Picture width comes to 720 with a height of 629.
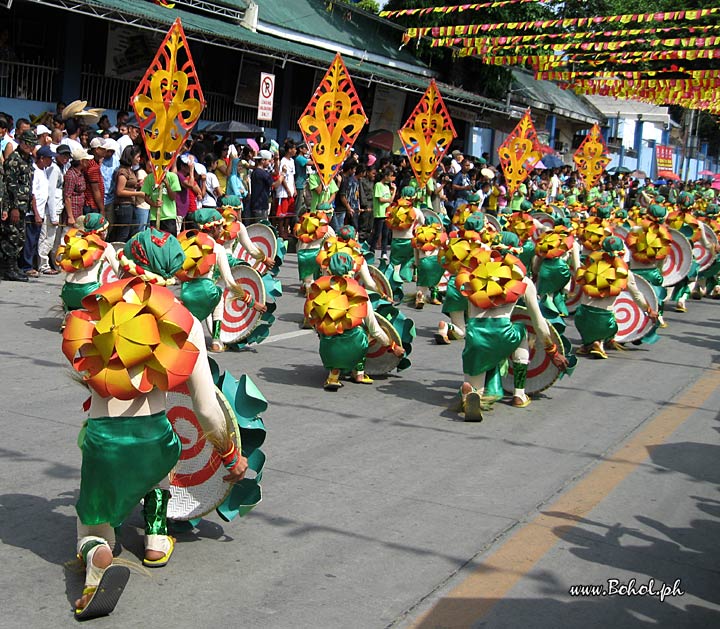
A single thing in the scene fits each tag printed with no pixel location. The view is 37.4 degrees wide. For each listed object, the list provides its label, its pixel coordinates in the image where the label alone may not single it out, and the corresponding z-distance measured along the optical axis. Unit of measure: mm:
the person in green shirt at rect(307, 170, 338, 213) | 16297
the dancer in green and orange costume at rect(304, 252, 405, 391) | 9461
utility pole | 49500
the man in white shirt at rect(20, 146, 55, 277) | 14211
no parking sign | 19031
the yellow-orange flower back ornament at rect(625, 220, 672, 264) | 14117
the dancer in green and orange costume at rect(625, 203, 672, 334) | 14125
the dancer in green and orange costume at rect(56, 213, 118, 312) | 10688
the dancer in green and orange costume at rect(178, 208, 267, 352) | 10281
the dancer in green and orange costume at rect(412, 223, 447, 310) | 14891
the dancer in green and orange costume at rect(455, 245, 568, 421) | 8672
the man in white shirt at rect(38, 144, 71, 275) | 14586
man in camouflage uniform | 13727
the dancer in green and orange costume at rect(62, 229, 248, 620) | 4637
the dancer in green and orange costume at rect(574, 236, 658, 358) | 11844
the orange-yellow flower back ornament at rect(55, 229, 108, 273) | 10672
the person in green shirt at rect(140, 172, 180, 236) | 14750
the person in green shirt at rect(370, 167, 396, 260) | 20531
